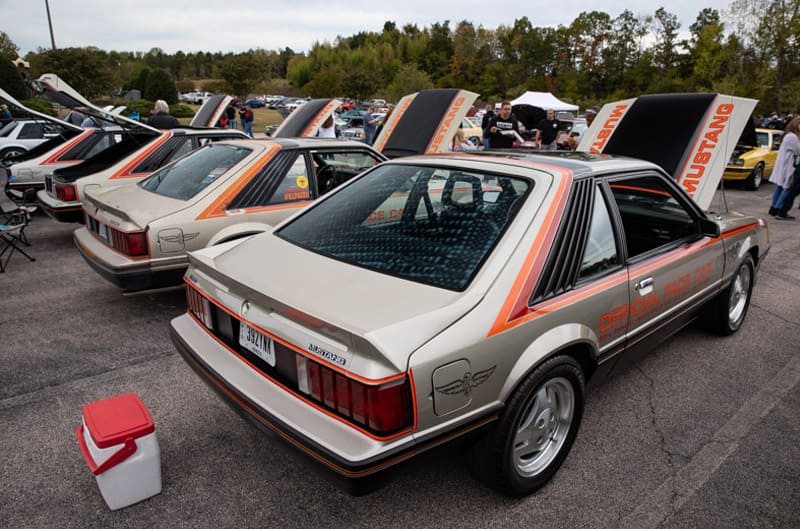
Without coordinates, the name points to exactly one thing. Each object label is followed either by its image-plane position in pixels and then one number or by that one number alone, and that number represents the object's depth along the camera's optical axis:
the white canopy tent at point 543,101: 19.90
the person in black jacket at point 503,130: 10.25
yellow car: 12.33
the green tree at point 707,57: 48.78
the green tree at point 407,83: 55.97
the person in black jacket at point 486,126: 10.95
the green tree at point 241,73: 44.75
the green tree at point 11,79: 29.94
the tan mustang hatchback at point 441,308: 1.81
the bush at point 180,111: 37.78
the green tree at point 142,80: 53.66
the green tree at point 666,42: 70.38
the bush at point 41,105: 23.67
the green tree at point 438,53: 98.38
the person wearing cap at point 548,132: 11.80
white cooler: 2.17
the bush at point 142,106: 33.69
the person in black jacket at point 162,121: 9.03
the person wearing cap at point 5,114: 15.97
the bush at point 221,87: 46.79
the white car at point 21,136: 13.25
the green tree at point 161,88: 46.38
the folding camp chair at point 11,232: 5.57
